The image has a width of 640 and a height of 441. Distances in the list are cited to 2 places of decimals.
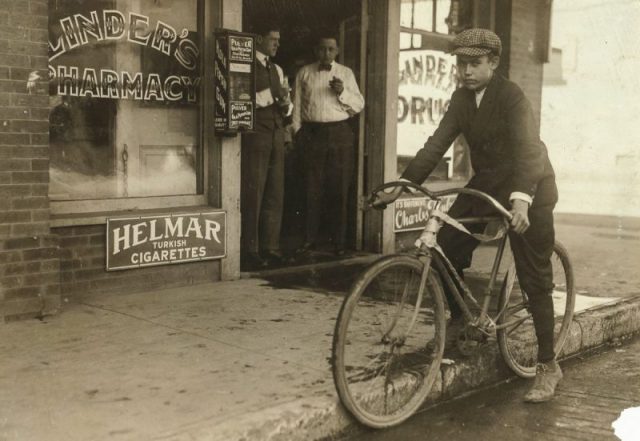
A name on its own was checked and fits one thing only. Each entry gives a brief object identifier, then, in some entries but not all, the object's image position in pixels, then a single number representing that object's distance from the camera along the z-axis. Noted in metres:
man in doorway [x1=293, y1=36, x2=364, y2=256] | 8.61
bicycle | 4.30
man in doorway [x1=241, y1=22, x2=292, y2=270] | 8.11
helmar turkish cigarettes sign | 6.57
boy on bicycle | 4.93
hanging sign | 7.07
